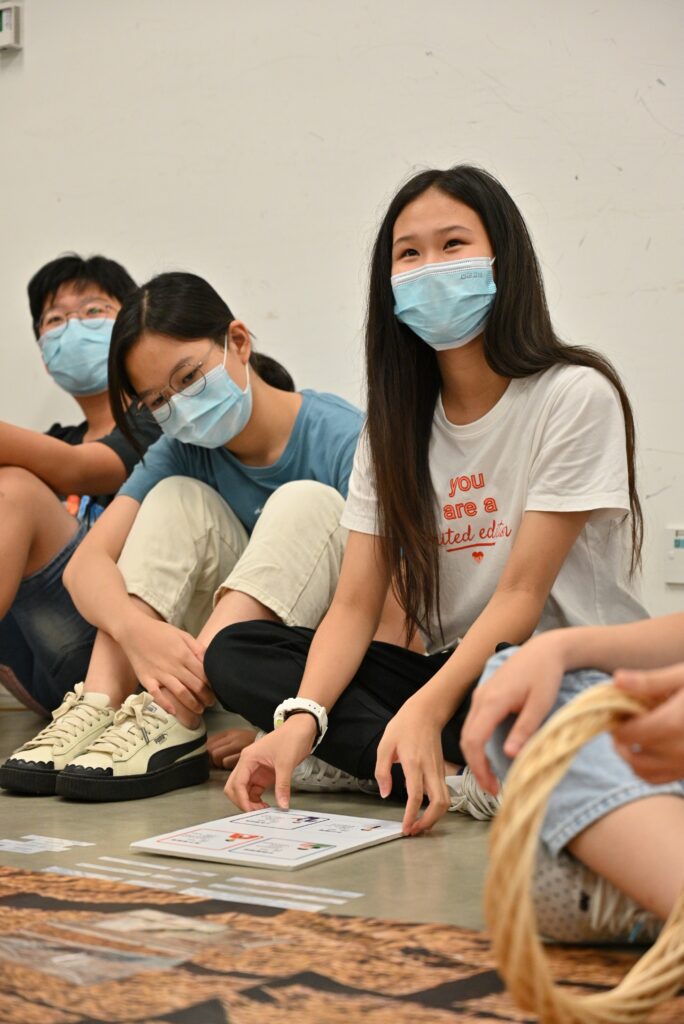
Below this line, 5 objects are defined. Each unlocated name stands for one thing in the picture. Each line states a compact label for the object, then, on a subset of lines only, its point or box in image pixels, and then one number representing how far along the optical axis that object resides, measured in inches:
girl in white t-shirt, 129.4
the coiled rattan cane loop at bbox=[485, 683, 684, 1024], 82.0
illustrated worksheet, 120.8
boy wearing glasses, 149.2
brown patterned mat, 103.9
